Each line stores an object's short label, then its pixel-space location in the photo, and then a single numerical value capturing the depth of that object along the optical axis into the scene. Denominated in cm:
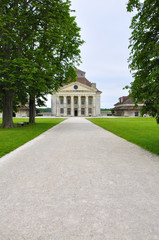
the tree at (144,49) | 779
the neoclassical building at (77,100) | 8725
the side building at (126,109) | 7762
